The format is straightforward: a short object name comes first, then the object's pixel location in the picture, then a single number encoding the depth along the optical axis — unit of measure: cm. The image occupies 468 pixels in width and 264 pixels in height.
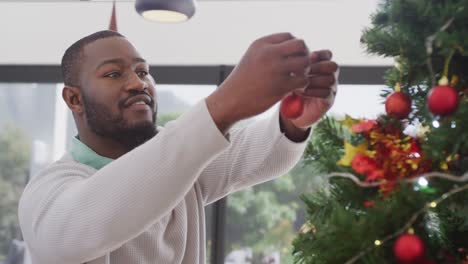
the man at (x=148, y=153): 227
